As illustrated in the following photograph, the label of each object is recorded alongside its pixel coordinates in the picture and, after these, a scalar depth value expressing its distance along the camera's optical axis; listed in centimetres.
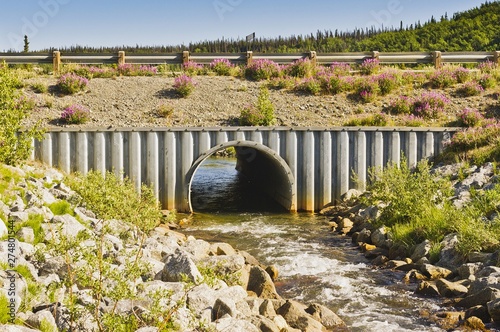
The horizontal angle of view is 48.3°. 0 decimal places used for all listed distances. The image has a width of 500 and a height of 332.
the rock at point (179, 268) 861
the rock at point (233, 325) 718
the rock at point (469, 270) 1070
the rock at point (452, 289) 1010
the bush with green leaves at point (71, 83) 2219
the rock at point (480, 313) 889
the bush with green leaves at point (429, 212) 1162
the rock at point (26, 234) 945
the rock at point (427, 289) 1030
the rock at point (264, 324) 775
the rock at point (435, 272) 1120
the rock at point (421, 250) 1233
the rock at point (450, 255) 1162
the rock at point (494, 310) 867
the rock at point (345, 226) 1588
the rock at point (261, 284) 994
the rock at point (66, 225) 990
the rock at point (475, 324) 865
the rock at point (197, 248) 1163
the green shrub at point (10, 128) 1479
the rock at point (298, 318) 853
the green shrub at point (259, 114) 1959
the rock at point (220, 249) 1233
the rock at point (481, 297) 902
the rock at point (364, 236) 1448
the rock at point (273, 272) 1173
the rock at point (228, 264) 992
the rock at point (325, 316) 912
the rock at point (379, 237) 1386
